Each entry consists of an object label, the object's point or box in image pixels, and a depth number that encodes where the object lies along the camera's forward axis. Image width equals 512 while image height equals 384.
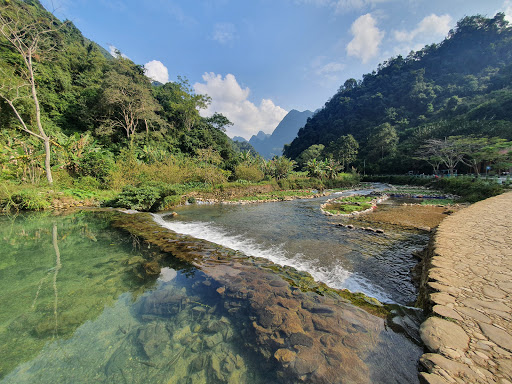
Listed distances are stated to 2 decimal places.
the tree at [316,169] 29.53
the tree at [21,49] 9.75
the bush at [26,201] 8.86
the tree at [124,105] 21.94
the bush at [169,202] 12.84
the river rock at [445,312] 2.26
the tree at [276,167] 27.06
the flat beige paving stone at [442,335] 1.89
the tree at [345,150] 50.91
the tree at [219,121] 38.72
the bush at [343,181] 29.75
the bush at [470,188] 13.30
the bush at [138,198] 10.88
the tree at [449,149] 21.39
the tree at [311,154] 56.06
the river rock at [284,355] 1.99
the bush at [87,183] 12.46
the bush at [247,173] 22.75
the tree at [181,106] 32.31
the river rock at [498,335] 1.87
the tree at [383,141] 45.88
